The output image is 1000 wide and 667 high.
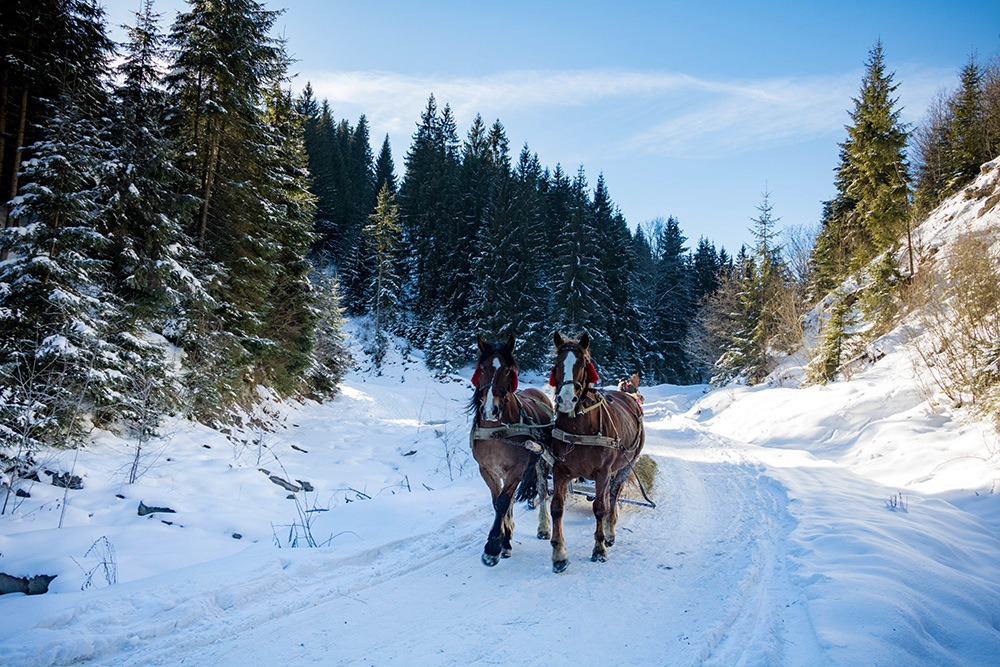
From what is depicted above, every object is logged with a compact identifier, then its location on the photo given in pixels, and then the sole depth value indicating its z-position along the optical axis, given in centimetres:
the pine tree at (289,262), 1365
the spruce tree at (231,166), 1111
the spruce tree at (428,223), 3694
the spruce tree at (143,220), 826
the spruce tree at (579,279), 3259
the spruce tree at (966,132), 2269
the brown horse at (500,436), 476
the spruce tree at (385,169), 5444
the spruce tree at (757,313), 2662
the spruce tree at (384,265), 3547
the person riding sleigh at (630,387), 848
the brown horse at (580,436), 477
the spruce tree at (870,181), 2306
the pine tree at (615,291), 3510
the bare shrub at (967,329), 892
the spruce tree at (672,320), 4572
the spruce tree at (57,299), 604
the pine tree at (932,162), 2415
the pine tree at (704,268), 5060
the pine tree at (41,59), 868
